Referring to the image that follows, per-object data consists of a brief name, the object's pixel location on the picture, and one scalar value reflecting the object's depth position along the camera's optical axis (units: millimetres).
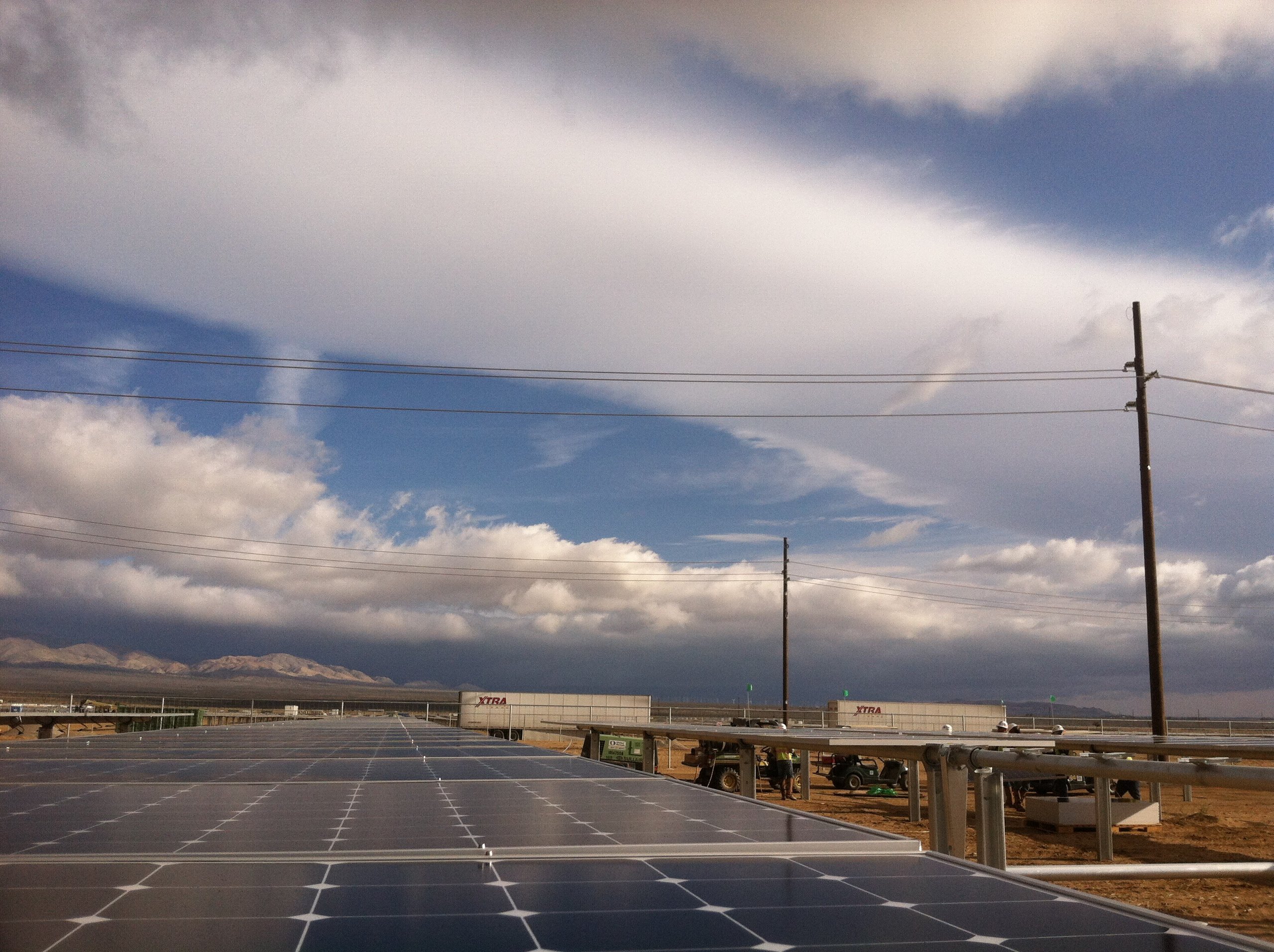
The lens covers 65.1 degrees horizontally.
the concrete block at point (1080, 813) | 33625
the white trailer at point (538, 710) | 92562
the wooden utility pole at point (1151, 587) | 32969
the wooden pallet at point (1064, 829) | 33750
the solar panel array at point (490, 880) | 6094
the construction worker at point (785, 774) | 44938
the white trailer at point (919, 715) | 83500
